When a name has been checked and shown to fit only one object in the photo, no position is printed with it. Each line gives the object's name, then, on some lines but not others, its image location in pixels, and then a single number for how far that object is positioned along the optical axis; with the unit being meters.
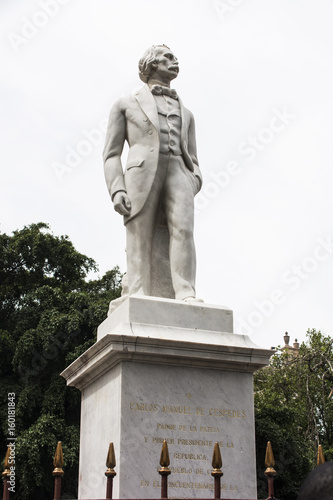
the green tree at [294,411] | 22.27
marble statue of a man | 7.68
